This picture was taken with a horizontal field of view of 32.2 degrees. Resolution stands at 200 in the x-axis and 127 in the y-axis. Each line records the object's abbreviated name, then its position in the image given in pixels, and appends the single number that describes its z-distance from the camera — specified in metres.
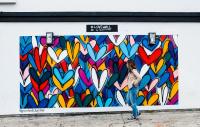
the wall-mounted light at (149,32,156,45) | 10.35
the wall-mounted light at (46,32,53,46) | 10.19
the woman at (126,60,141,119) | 9.60
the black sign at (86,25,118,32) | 10.30
